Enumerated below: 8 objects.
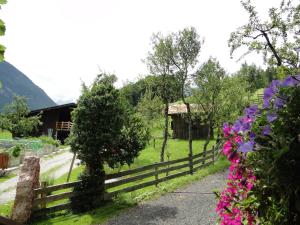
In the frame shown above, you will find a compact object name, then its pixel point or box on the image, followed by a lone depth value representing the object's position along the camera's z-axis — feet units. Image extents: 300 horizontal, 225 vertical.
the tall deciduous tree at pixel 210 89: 55.70
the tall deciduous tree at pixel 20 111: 90.27
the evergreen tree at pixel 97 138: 30.16
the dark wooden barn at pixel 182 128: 104.55
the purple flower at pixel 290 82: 4.65
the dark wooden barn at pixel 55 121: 114.44
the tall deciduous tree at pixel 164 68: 51.01
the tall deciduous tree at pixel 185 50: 51.63
